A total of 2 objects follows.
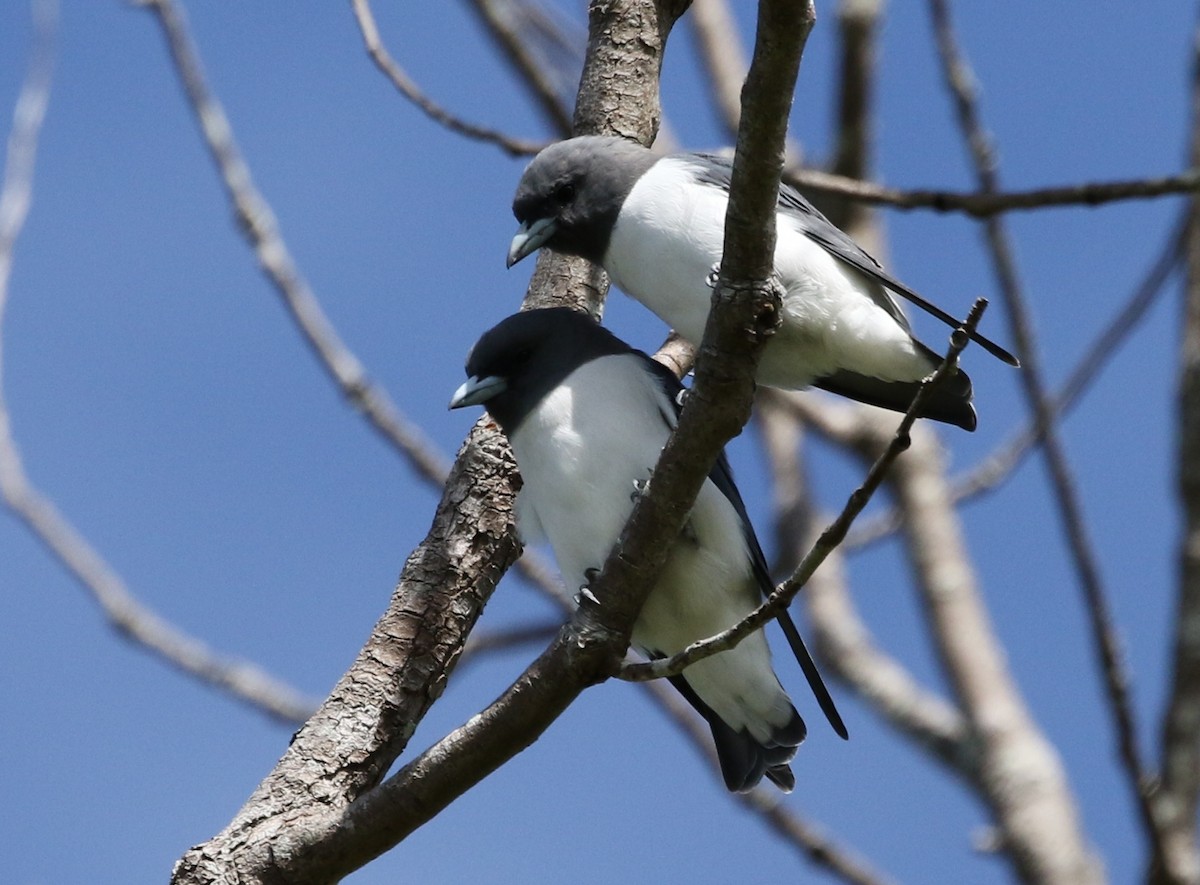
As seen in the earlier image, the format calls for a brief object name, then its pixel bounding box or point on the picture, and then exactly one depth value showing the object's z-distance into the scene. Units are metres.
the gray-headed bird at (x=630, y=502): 9.88
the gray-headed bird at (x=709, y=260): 9.47
